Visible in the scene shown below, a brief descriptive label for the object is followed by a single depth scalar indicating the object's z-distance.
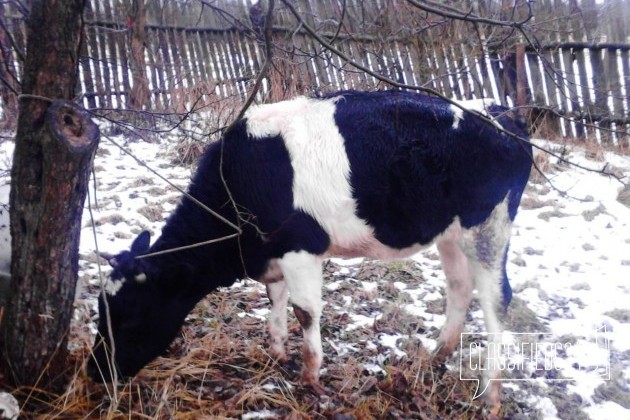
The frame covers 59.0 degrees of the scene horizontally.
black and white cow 3.29
